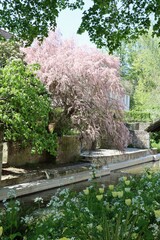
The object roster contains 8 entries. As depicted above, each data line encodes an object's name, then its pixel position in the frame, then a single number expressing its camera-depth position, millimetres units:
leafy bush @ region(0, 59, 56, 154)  10766
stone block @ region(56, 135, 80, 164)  16750
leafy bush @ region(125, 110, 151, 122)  32281
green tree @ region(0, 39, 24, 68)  14266
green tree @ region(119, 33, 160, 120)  35172
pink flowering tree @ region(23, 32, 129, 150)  16094
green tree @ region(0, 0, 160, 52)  5426
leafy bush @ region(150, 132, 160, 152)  28034
